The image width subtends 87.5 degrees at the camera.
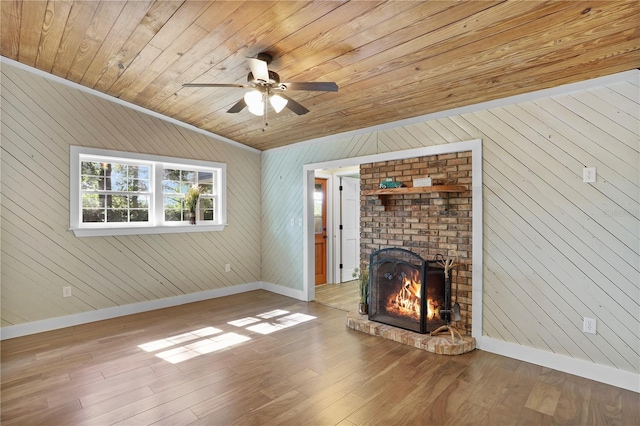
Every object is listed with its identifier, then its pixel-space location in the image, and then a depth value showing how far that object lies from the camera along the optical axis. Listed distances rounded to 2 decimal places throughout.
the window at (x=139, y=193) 4.29
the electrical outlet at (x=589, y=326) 2.80
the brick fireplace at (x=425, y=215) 3.55
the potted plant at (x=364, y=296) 4.21
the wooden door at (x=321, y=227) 6.33
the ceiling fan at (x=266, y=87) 2.45
